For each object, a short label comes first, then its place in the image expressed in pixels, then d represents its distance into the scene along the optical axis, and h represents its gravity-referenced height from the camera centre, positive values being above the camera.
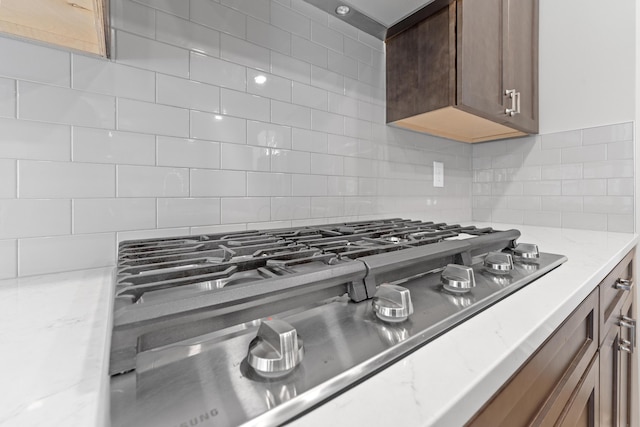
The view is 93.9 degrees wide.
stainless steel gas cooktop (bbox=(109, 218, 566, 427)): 0.26 -0.14
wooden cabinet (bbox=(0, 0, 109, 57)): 0.55 +0.38
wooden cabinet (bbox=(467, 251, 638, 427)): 0.42 -0.33
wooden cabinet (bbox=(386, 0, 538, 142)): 1.16 +0.60
